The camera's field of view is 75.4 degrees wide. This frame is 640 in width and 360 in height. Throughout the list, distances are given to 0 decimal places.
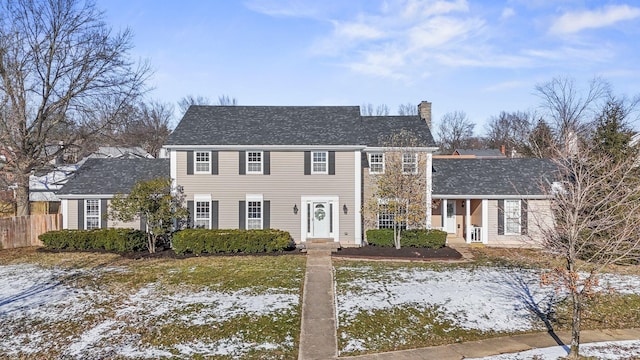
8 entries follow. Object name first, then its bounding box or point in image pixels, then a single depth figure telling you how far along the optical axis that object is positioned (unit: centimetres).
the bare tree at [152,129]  5341
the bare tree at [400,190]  1848
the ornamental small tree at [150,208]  1797
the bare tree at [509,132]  5854
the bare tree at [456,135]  7256
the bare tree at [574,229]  813
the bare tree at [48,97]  2138
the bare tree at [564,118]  4021
